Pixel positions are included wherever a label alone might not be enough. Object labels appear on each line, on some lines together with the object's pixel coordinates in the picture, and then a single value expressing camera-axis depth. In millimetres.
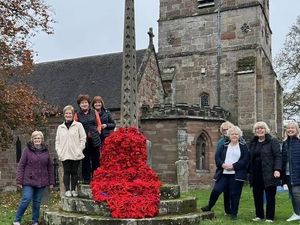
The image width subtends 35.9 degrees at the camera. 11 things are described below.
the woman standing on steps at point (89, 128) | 8734
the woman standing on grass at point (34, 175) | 8164
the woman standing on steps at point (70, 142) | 8312
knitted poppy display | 7973
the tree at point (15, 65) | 15203
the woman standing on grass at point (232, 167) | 8633
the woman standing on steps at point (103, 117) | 9078
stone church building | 21281
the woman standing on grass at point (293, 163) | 8500
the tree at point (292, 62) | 33469
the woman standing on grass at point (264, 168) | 8422
